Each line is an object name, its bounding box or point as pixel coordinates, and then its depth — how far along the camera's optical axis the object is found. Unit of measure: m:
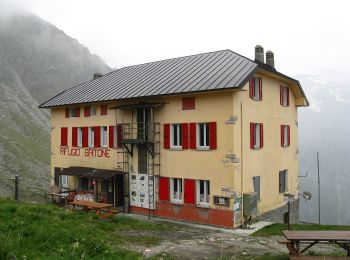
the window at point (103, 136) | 24.12
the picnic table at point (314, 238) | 9.86
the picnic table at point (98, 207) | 17.84
